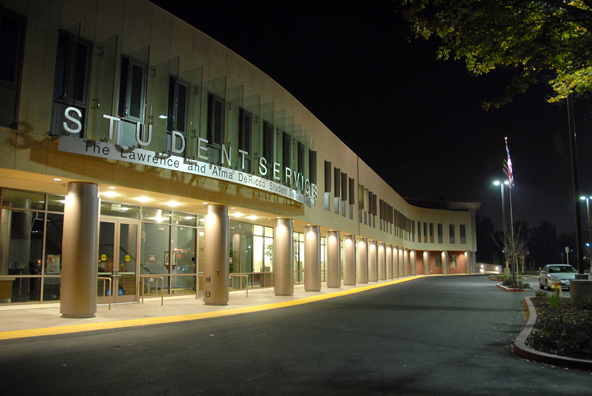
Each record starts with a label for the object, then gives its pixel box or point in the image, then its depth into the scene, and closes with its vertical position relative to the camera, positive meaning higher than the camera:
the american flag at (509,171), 30.83 +5.38
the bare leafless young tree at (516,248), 49.31 +0.40
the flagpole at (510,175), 30.80 +5.11
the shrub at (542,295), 18.73 -1.80
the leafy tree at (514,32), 10.20 +5.11
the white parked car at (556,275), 26.03 -1.35
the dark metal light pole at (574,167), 17.05 +3.22
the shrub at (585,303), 14.15 -1.61
